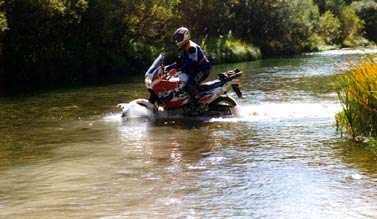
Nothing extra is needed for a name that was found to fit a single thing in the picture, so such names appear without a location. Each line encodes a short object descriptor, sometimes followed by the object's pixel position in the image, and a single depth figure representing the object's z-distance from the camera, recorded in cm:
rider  1425
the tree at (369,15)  7812
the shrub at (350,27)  6781
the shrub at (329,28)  6281
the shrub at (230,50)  4086
